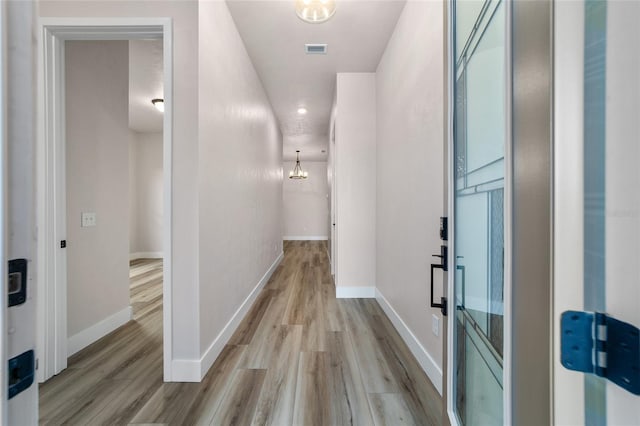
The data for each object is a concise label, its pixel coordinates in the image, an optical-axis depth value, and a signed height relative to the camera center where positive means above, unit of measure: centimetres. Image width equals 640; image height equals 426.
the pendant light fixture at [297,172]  815 +129
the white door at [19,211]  39 +0
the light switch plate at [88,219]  223 -5
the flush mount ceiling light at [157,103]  440 +184
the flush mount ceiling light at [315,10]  202 +156
